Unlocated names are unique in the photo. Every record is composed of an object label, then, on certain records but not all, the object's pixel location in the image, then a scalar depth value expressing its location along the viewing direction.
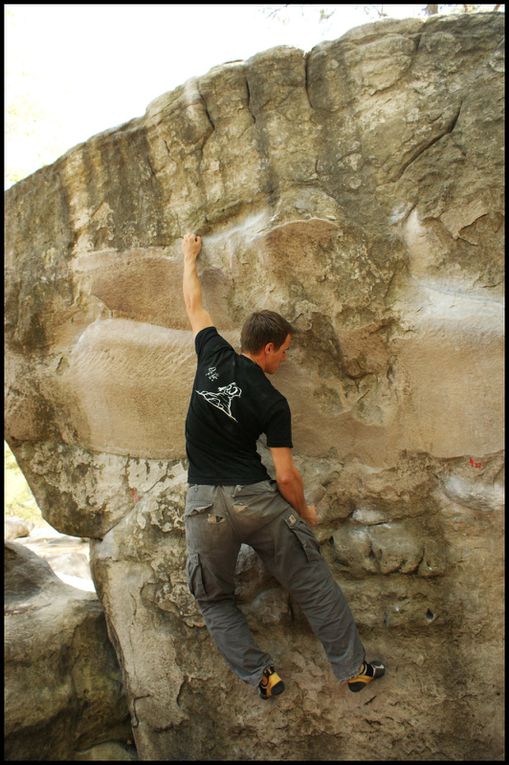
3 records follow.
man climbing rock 2.23
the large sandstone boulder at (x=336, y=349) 2.35
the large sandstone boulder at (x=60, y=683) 2.72
